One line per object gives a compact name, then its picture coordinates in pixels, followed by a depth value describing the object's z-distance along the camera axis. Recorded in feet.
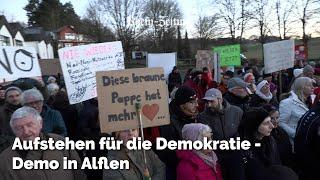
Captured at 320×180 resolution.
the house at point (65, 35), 140.74
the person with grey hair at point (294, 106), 11.10
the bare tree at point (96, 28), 103.52
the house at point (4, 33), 98.35
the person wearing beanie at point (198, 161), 7.70
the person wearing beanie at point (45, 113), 10.17
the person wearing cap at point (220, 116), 10.22
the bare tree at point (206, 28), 78.90
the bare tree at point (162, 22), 107.92
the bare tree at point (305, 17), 64.84
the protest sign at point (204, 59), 24.68
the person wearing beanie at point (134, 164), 7.56
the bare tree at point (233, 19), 74.18
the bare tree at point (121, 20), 101.20
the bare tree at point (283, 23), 69.66
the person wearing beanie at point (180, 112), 9.17
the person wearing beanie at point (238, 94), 12.62
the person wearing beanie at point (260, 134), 7.90
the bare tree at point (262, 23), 71.02
